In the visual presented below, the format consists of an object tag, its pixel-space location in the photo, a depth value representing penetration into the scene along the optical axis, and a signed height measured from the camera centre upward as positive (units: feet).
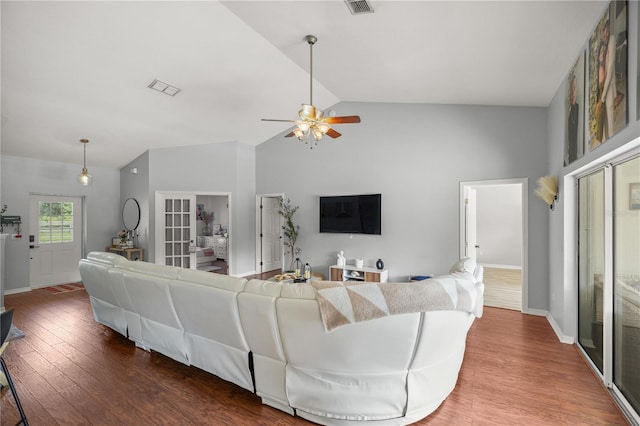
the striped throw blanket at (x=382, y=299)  6.00 -1.71
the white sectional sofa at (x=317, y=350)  6.22 -2.99
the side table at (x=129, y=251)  20.63 -2.57
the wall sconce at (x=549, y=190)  12.10 +0.95
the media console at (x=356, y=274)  17.83 -3.60
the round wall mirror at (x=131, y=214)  21.50 +0.01
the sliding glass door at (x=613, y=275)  7.14 -1.68
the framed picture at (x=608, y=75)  6.64 +3.34
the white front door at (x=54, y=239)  19.33 -1.65
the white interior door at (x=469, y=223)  16.06 -0.50
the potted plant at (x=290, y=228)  21.39 -1.00
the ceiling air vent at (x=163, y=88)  13.41 +5.72
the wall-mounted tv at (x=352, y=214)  18.34 -0.02
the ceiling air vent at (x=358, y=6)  8.50 +5.89
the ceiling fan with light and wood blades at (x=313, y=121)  10.68 +3.36
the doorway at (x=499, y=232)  25.02 -1.60
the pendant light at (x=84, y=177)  17.67 +2.17
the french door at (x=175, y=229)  20.71 -1.00
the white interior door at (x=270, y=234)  23.68 -1.65
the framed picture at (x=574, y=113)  9.46 +3.30
